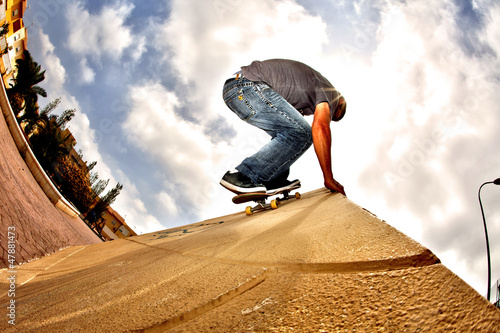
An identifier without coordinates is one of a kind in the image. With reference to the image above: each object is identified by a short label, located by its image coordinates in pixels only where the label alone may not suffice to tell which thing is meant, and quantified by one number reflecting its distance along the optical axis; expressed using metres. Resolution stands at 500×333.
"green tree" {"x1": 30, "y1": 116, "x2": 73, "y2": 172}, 21.52
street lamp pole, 9.06
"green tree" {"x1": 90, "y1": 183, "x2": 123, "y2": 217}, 30.09
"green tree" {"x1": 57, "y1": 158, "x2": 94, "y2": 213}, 23.42
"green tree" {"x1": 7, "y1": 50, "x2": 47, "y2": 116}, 21.44
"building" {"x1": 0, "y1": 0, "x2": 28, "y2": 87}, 28.00
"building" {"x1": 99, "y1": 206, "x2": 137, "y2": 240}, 40.84
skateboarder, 2.60
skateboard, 2.79
